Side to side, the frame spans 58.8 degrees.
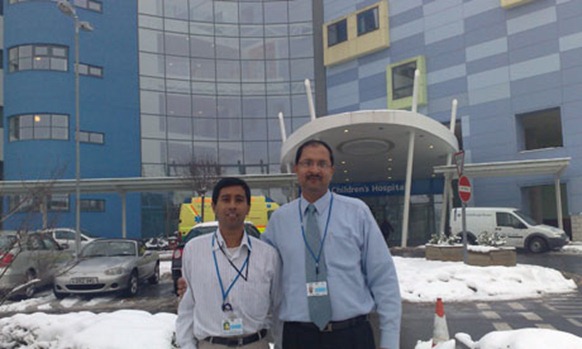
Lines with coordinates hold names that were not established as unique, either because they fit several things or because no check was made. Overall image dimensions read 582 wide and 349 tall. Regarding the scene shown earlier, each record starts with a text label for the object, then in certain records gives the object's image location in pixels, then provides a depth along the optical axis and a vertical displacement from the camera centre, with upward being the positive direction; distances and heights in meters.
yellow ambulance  26.45 -0.64
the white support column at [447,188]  23.03 +0.23
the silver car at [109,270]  11.39 -1.53
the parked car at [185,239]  10.87 -0.85
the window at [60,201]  31.85 +0.24
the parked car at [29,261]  5.48 -0.88
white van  20.55 -1.57
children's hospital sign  31.70 +0.44
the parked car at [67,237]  22.41 -1.42
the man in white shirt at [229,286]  2.78 -0.47
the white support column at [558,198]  22.98 -0.41
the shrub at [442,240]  15.58 -1.45
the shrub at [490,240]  15.05 -1.42
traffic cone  6.25 -1.65
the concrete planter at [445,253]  14.84 -1.74
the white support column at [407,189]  20.53 +0.21
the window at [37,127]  32.78 +5.00
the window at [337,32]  36.31 +11.70
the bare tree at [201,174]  27.05 +1.51
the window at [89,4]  34.59 +13.54
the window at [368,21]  34.28 +11.72
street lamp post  19.42 +7.61
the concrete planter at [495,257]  13.30 -1.69
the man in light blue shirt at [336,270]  2.70 -0.40
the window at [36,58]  33.12 +9.53
